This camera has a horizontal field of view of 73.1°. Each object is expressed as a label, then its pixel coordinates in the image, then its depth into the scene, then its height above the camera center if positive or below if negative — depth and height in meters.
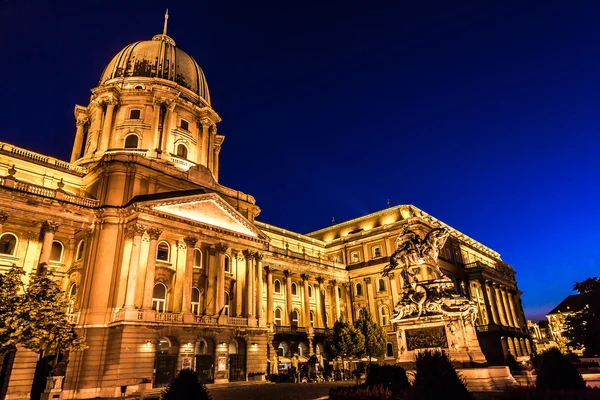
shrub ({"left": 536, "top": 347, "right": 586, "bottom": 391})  11.81 -0.57
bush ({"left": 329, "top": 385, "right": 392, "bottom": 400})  9.28 -0.71
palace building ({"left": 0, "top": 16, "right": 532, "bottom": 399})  29.03 +10.10
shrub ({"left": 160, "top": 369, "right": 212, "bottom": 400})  7.97 -0.34
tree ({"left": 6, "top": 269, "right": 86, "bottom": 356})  20.84 +2.84
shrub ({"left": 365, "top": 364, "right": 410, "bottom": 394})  12.84 -0.48
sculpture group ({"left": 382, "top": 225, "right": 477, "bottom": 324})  16.41 +2.98
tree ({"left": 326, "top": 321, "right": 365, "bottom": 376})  37.56 +1.67
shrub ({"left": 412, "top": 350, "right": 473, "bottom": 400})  7.87 -0.42
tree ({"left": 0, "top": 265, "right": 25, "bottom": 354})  20.17 +3.47
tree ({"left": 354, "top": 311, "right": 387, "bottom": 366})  38.50 +2.28
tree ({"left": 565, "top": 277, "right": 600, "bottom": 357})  38.28 +2.75
